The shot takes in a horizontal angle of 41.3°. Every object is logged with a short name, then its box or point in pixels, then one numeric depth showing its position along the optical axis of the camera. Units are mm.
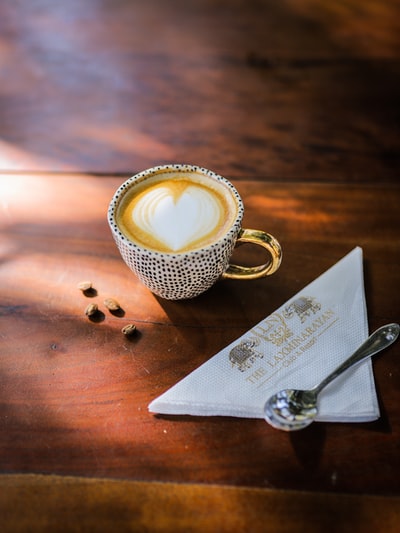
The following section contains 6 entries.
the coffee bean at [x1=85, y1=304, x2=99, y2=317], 805
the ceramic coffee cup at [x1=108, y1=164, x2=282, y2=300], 718
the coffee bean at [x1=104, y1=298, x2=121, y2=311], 810
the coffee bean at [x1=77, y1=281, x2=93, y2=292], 838
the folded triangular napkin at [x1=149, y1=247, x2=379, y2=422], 693
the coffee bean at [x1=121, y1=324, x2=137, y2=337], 778
